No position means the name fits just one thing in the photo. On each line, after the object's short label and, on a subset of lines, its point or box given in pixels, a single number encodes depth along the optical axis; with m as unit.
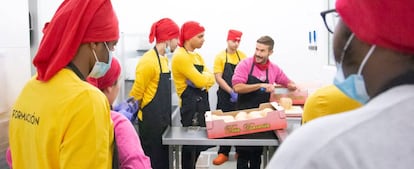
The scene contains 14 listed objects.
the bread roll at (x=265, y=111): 2.62
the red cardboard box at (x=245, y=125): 2.50
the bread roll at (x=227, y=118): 2.56
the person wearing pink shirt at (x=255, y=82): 3.32
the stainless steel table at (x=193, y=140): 2.48
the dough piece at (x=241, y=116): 2.60
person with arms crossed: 3.49
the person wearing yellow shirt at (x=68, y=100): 1.10
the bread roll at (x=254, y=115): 2.62
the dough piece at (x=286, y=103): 3.15
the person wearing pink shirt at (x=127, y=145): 1.37
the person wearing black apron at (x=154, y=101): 3.16
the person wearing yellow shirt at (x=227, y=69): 4.47
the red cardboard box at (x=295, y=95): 3.46
